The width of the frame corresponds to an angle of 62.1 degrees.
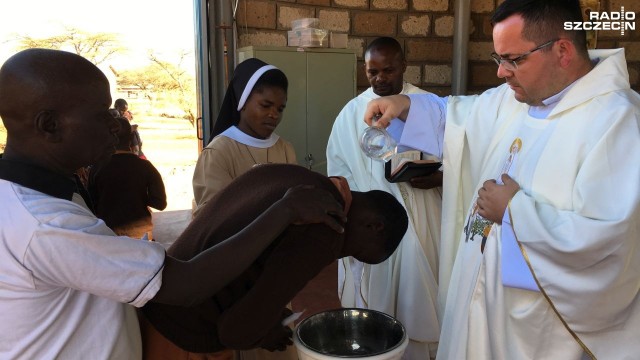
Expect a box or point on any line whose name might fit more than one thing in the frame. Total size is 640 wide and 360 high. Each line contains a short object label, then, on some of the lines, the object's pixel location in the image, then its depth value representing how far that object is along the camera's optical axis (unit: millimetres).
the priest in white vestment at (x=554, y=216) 1714
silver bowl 1702
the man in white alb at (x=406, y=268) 3191
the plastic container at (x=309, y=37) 5602
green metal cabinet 5543
